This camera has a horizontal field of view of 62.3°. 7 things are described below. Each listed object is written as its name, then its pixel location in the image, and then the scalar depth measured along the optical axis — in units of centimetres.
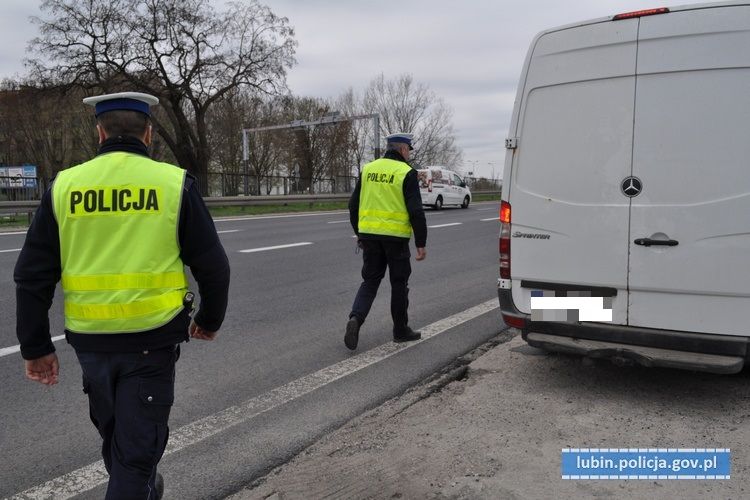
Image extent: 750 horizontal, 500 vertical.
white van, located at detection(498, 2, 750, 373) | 353
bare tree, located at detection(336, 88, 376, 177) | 5559
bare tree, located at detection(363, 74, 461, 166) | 5797
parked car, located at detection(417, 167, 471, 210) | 2683
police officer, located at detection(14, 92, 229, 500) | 218
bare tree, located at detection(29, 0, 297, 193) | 2928
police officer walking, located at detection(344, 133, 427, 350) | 528
